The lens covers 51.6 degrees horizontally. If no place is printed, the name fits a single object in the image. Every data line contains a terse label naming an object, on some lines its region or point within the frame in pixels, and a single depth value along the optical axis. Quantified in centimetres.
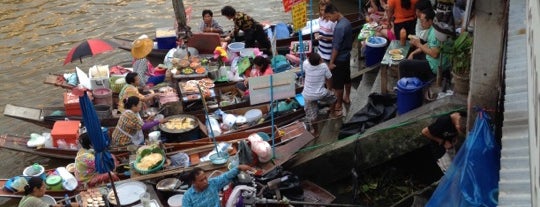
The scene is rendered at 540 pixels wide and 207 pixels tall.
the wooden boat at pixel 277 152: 894
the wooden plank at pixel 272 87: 884
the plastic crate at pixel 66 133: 1031
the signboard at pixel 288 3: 1030
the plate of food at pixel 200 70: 1200
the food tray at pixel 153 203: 807
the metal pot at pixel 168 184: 861
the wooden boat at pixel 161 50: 1381
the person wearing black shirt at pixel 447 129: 741
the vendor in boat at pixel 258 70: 1091
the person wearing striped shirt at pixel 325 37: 1024
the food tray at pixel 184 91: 1124
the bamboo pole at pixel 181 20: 1290
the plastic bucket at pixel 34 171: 939
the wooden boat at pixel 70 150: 977
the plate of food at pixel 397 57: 1003
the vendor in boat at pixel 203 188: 657
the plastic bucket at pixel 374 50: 1123
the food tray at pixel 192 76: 1186
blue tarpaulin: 593
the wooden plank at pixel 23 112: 1110
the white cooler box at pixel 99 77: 1173
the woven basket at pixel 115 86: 1163
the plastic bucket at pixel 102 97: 1117
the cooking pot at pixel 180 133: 1004
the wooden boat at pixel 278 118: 1030
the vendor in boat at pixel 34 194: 782
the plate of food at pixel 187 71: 1199
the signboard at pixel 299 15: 1021
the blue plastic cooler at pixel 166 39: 1393
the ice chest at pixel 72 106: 1106
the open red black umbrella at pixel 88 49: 1143
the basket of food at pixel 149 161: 896
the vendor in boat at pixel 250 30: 1335
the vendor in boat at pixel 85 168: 921
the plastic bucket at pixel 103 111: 1074
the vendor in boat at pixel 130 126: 968
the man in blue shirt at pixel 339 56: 970
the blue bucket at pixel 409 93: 854
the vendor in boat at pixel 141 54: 1197
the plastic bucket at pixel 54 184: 904
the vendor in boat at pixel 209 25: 1387
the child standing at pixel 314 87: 936
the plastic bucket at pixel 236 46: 1297
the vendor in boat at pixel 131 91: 1066
